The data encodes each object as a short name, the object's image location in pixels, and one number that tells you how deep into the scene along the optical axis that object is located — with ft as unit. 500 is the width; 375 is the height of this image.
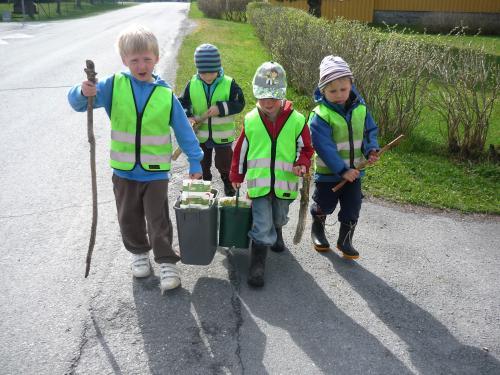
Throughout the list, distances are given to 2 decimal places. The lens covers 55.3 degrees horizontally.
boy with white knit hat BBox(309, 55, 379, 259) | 11.55
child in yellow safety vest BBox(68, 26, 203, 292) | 10.05
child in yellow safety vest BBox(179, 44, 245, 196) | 13.07
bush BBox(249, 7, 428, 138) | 20.51
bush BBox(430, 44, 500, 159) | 18.85
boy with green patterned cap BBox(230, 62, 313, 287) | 10.84
